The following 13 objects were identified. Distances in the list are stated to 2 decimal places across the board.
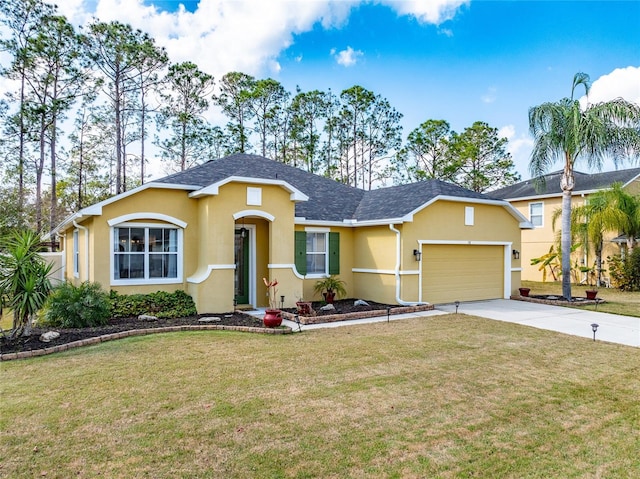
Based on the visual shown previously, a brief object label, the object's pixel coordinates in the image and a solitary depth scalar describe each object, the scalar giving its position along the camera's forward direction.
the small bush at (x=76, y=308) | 9.24
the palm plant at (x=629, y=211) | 18.21
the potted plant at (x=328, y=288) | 13.55
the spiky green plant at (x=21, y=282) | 7.77
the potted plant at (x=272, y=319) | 9.49
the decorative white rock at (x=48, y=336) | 7.82
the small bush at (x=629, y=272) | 17.88
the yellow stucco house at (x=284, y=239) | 11.29
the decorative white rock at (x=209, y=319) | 9.98
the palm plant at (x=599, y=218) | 18.09
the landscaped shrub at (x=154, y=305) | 10.62
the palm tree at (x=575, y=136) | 13.30
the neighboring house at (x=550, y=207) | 21.31
